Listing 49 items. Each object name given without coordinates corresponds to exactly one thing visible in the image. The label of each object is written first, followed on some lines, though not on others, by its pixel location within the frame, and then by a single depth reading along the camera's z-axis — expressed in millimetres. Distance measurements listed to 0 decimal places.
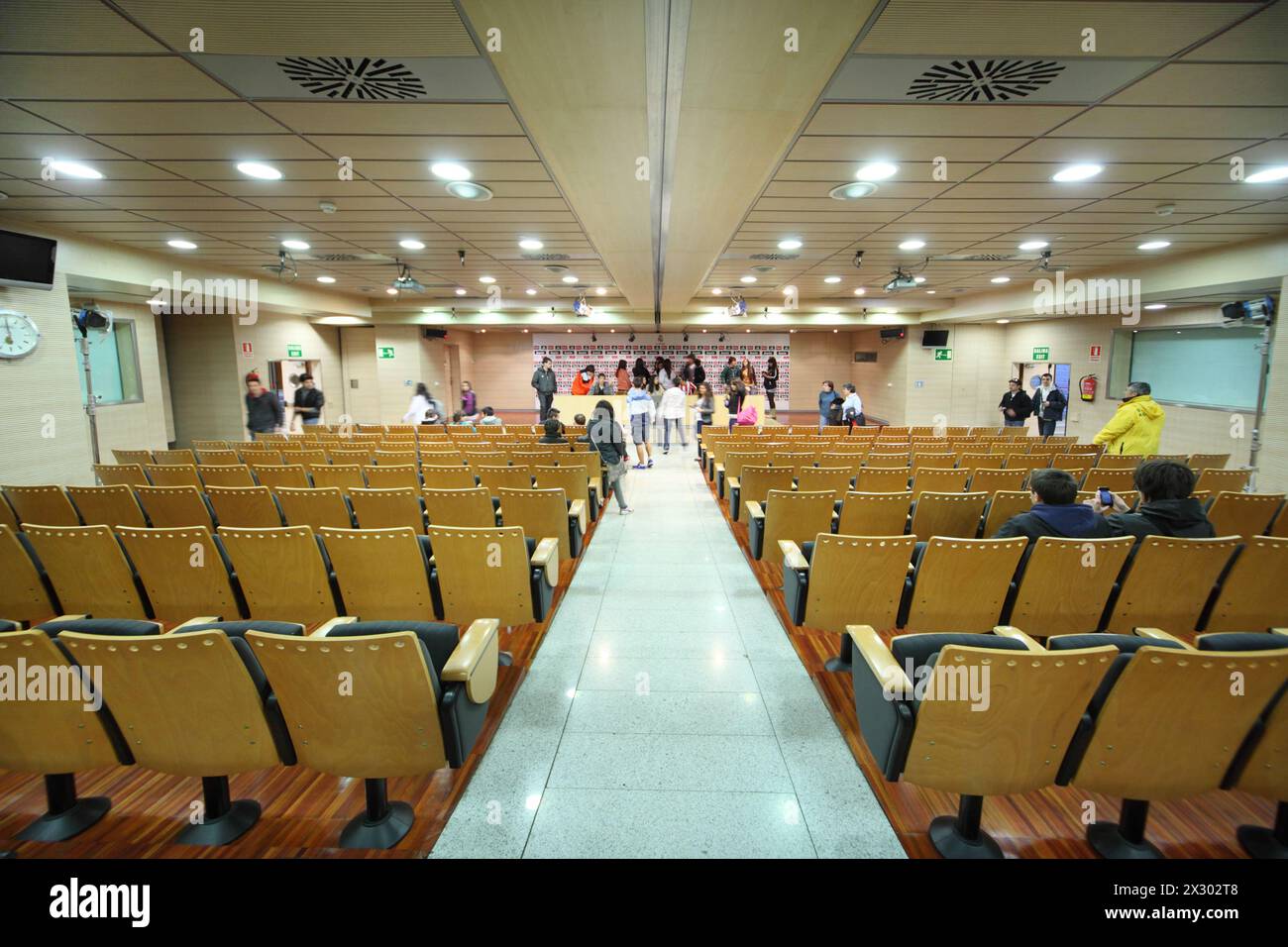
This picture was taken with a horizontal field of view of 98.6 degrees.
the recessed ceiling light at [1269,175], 4848
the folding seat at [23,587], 3113
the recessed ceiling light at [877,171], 4766
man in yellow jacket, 6559
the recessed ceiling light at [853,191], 5281
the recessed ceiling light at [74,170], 4730
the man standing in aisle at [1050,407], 11773
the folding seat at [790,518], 4348
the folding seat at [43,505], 4164
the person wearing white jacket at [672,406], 12078
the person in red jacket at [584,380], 17875
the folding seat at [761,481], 5273
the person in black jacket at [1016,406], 11734
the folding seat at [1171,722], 1712
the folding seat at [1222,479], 5164
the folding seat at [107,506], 4176
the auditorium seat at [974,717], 1747
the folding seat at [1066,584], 2922
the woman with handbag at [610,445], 6921
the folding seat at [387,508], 4109
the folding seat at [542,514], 4203
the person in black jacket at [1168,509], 3168
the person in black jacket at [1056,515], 3178
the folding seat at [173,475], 5223
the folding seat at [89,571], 3023
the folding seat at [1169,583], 2922
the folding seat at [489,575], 3145
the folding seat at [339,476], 5215
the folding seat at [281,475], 5129
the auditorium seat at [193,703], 1816
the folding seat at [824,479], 5230
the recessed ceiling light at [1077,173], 4832
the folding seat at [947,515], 4215
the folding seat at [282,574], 3068
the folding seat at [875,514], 4145
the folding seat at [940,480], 4914
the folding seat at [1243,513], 4020
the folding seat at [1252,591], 2967
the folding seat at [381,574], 3039
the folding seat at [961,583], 2917
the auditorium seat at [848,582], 2980
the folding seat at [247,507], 4113
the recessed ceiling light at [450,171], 4789
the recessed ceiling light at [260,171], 4781
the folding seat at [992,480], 5039
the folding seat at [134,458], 6656
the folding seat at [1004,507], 4250
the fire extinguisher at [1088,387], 12523
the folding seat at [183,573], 3047
